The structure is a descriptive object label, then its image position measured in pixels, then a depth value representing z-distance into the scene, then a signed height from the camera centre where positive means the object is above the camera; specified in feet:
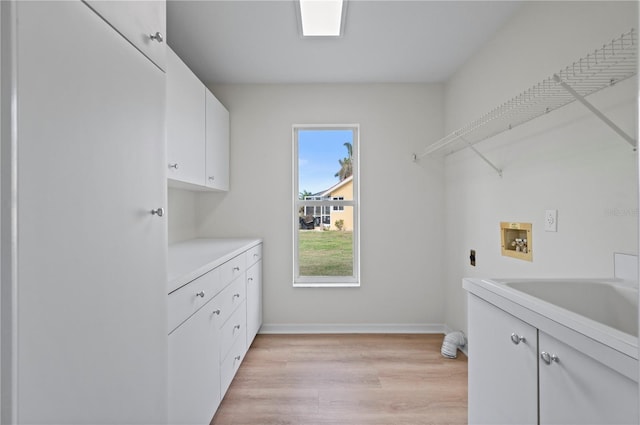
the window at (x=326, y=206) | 10.71 +0.27
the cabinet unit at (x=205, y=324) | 4.21 -1.78
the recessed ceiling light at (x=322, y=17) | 6.48 +4.14
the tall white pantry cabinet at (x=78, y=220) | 1.94 -0.03
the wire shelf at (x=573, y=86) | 4.13 +1.87
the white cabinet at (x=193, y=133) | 6.12 +1.85
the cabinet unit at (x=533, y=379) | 2.40 -1.48
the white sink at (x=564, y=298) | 3.21 -0.98
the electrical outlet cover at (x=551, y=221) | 5.56 -0.12
